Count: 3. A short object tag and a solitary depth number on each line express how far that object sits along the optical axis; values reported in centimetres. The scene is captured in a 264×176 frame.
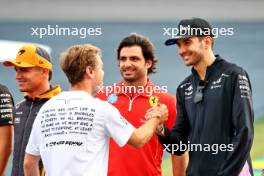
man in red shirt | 740
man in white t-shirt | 567
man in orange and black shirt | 730
